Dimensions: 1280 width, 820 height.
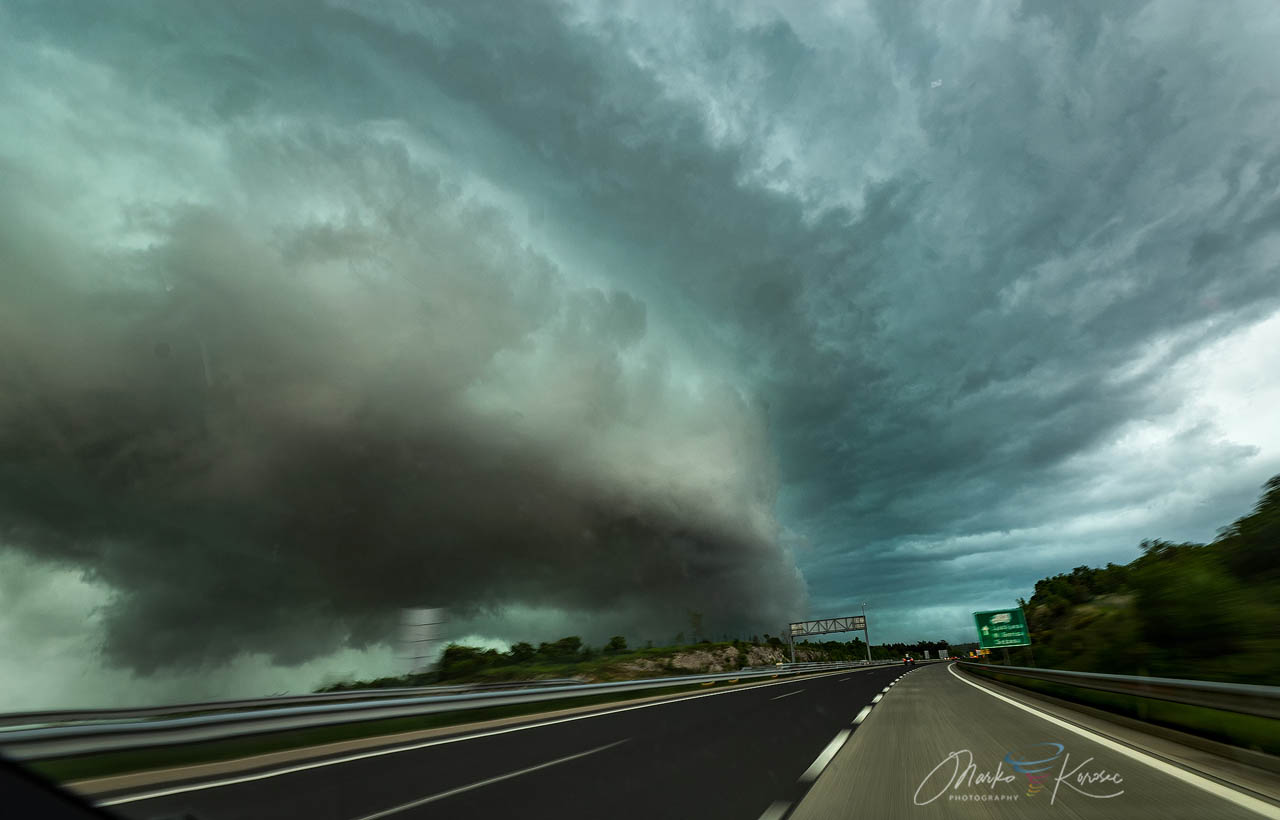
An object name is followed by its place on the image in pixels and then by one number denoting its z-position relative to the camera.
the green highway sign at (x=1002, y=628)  38.22
